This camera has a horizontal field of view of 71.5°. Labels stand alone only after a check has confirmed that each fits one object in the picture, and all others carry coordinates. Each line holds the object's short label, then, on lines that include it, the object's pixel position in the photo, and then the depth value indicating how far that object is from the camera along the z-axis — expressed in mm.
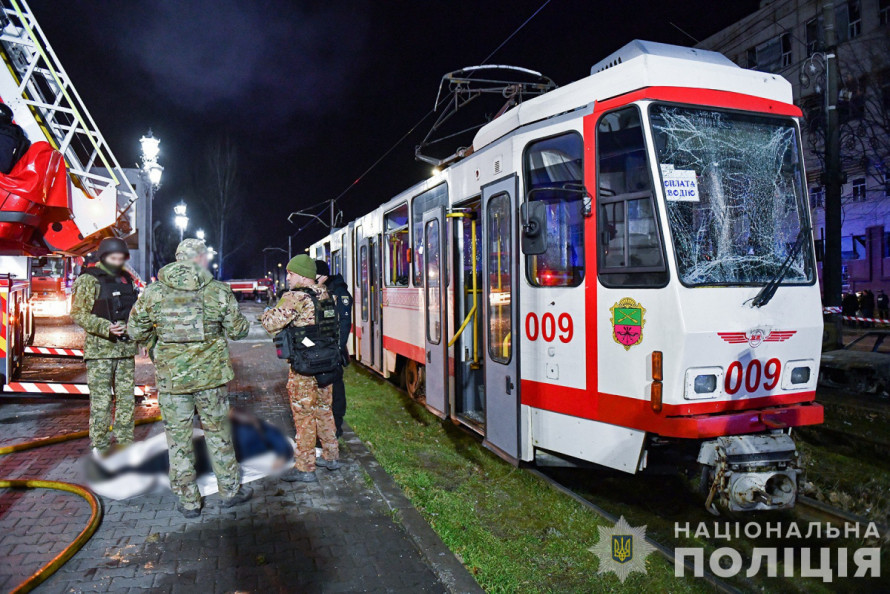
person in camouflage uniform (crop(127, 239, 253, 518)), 4613
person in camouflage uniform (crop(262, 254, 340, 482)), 5352
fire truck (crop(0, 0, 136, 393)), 6688
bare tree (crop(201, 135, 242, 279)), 42969
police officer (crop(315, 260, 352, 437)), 6336
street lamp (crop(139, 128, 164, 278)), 19312
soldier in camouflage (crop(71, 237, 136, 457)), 5805
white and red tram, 4426
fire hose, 3540
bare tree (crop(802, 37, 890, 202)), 20531
